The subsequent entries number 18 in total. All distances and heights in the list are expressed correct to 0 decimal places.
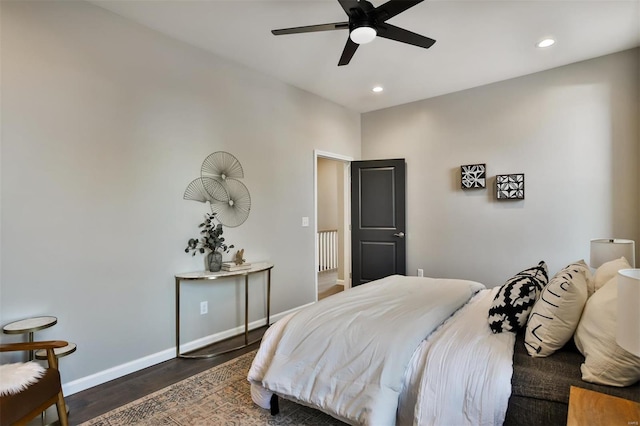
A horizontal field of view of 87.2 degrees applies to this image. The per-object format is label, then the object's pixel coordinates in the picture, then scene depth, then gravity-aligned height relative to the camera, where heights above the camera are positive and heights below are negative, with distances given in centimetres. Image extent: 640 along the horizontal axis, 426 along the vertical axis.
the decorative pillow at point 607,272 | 178 -31
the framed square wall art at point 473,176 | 424 +50
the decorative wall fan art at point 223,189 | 319 +28
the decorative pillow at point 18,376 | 151 -74
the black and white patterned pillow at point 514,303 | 177 -48
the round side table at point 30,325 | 197 -65
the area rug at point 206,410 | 200 -121
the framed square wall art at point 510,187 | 397 +34
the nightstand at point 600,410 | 103 -63
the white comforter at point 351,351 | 156 -71
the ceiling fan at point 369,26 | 202 +126
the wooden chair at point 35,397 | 145 -83
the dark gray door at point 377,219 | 485 -5
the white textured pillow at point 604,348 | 129 -55
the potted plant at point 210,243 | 312 -24
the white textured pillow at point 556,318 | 156 -49
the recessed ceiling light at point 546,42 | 311 +161
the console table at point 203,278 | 291 -53
